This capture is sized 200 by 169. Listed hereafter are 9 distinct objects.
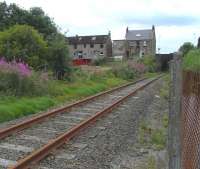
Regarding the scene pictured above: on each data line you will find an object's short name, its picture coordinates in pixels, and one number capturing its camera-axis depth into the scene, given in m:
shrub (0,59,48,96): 16.01
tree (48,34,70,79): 23.97
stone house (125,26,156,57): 123.36
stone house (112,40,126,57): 123.68
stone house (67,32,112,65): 114.06
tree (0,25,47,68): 23.66
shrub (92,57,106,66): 79.31
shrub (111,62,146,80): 42.44
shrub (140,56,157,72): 70.69
